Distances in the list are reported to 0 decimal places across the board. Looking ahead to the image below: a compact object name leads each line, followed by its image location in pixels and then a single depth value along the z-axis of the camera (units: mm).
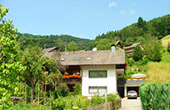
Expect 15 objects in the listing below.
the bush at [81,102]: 12430
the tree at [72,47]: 89144
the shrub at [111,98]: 16462
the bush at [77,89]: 28731
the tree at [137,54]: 56094
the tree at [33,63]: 17750
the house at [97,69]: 29062
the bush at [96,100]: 14367
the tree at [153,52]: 55531
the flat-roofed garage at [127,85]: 32794
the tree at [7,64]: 5719
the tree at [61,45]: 95350
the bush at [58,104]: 9469
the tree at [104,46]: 67250
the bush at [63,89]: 27084
